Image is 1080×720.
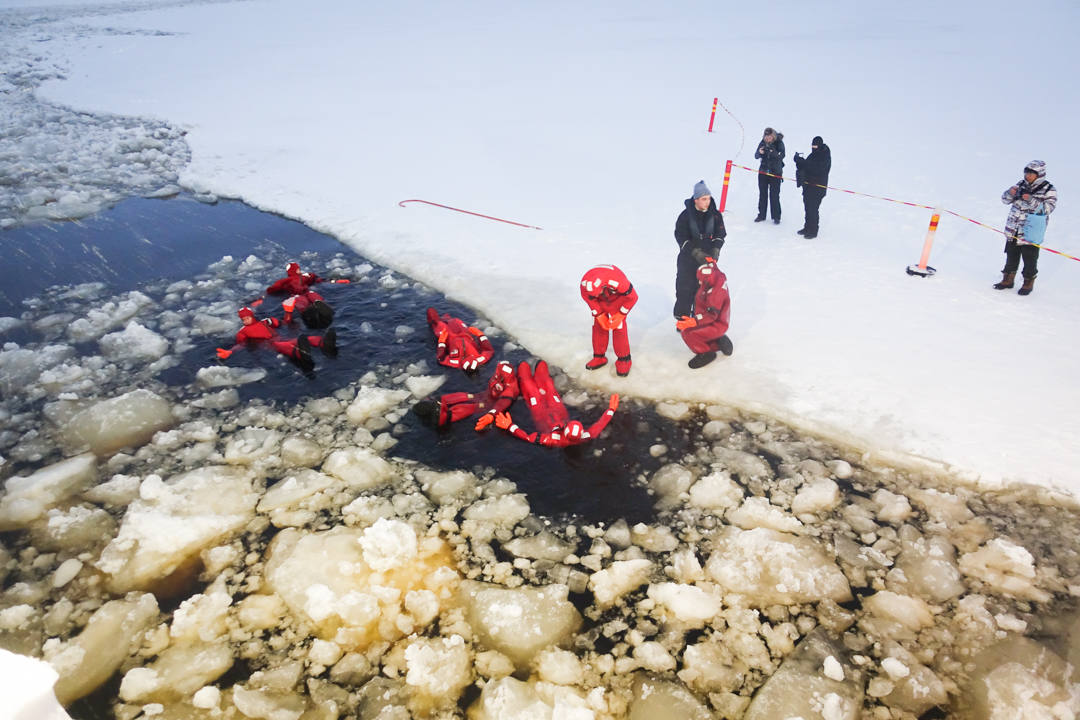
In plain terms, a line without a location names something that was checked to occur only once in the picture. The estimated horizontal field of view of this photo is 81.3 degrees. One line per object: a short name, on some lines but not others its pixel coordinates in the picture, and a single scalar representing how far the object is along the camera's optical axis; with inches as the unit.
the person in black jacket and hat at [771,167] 350.0
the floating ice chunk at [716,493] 182.2
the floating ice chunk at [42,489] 180.4
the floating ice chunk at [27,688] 72.6
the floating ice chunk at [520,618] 147.1
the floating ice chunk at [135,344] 256.5
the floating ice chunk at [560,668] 139.3
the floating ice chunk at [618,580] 156.8
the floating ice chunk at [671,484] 184.5
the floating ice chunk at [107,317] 271.9
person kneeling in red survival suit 231.0
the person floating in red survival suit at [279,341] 247.6
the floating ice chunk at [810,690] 130.8
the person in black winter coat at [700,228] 234.8
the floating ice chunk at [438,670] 136.4
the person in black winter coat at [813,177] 326.6
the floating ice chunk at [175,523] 165.5
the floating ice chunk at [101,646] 139.2
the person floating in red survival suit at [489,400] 213.2
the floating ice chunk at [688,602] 151.5
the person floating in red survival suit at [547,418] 201.6
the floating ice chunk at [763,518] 174.2
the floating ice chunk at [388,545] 164.1
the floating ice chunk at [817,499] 179.9
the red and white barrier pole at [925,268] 295.4
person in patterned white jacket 258.4
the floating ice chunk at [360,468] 192.9
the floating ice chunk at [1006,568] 153.7
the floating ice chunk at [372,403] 221.5
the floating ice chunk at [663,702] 132.2
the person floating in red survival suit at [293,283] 300.7
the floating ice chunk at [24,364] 238.0
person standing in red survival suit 217.2
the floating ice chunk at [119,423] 209.3
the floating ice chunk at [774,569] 156.4
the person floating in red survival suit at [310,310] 275.1
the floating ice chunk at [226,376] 239.3
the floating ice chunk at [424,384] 234.1
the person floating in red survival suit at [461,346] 244.8
